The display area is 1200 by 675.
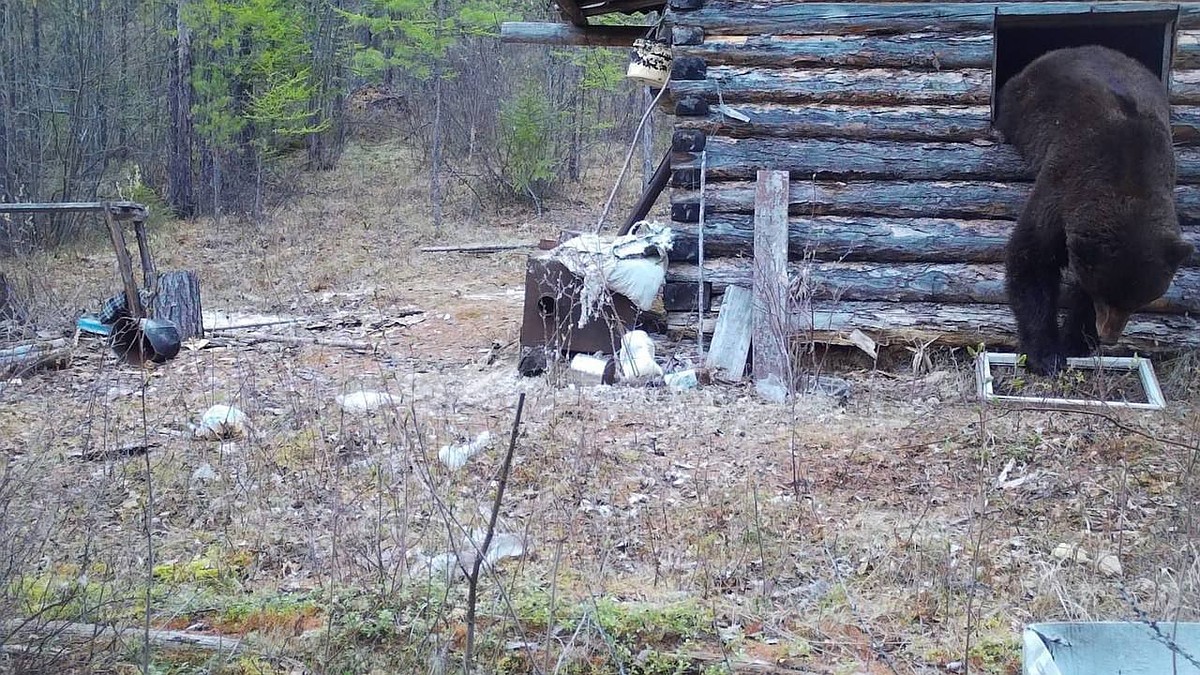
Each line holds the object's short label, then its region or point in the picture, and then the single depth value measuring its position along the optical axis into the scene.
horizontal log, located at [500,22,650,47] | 10.05
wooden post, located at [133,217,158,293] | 9.43
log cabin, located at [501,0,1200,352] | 7.85
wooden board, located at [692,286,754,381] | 7.89
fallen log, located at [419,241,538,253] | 14.70
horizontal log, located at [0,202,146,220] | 8.54
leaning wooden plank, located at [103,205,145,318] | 8.98
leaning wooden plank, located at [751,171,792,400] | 7.27
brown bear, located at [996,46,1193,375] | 6.54
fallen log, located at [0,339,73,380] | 7.98
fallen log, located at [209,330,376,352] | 9.36
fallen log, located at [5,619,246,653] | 3.33
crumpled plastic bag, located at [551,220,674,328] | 8.15
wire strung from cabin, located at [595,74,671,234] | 8.38
